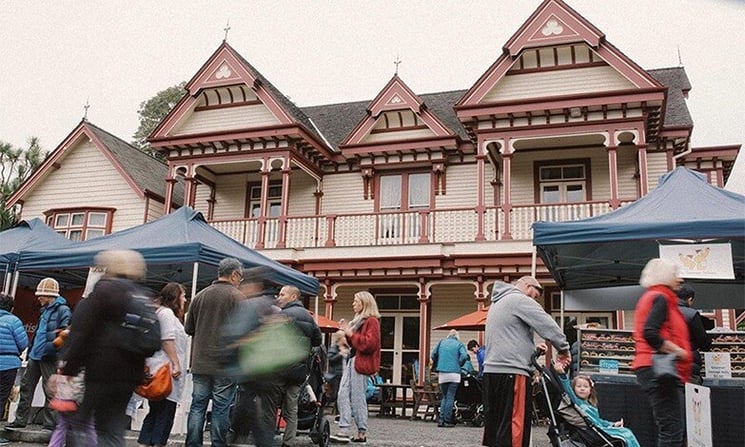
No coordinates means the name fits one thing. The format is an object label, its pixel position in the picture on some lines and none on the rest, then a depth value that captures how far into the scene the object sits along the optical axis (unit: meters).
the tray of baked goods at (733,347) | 6.65
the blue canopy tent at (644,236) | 7.38
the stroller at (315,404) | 7.38
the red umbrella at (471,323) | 13.27
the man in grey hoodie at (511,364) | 5.21
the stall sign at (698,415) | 5.80
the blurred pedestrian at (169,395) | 5.79
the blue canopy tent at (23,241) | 10.71
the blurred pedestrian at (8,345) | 7.41
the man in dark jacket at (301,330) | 6.17
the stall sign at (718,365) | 6.60
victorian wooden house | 15.73
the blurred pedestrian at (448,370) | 11.35
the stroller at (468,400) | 11.97
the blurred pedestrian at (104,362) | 3.80
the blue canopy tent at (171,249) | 9.45
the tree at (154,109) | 41.75
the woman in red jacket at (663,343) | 5.05
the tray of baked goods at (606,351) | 7.33
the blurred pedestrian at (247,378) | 4.71
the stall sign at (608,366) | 7.32
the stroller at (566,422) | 6.31
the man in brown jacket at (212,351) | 5.86
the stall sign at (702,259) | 7.29
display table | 6.38
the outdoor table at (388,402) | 13.44
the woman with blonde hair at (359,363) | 7.85
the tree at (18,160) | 43.59
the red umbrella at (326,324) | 14.59
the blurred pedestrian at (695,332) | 5.82
